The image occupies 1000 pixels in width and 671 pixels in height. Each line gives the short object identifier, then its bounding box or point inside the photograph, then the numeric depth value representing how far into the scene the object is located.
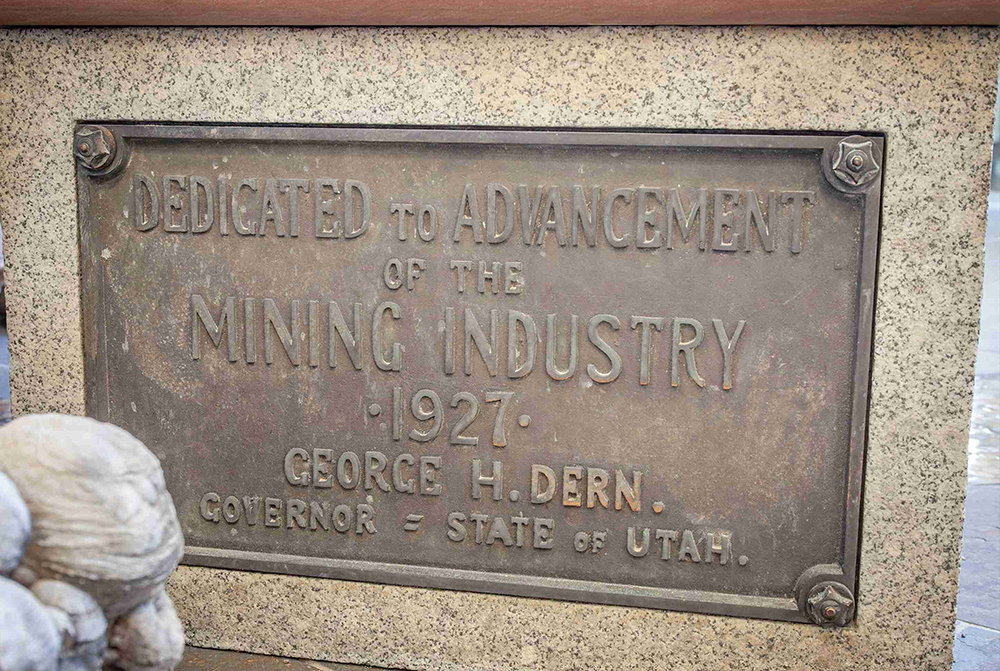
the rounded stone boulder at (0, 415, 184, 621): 1.07
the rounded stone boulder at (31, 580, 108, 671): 1.07
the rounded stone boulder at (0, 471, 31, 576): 1.05
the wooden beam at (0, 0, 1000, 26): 1.33
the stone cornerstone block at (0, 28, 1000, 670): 1.37
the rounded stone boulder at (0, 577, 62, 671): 1.03
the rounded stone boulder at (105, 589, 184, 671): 1.11
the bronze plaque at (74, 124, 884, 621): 1.40
